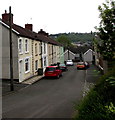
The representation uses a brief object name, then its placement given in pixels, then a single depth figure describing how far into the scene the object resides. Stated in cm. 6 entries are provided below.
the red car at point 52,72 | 2425
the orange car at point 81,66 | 3857
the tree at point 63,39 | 11062
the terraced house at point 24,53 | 2000
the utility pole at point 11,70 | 1525
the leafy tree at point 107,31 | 1032
